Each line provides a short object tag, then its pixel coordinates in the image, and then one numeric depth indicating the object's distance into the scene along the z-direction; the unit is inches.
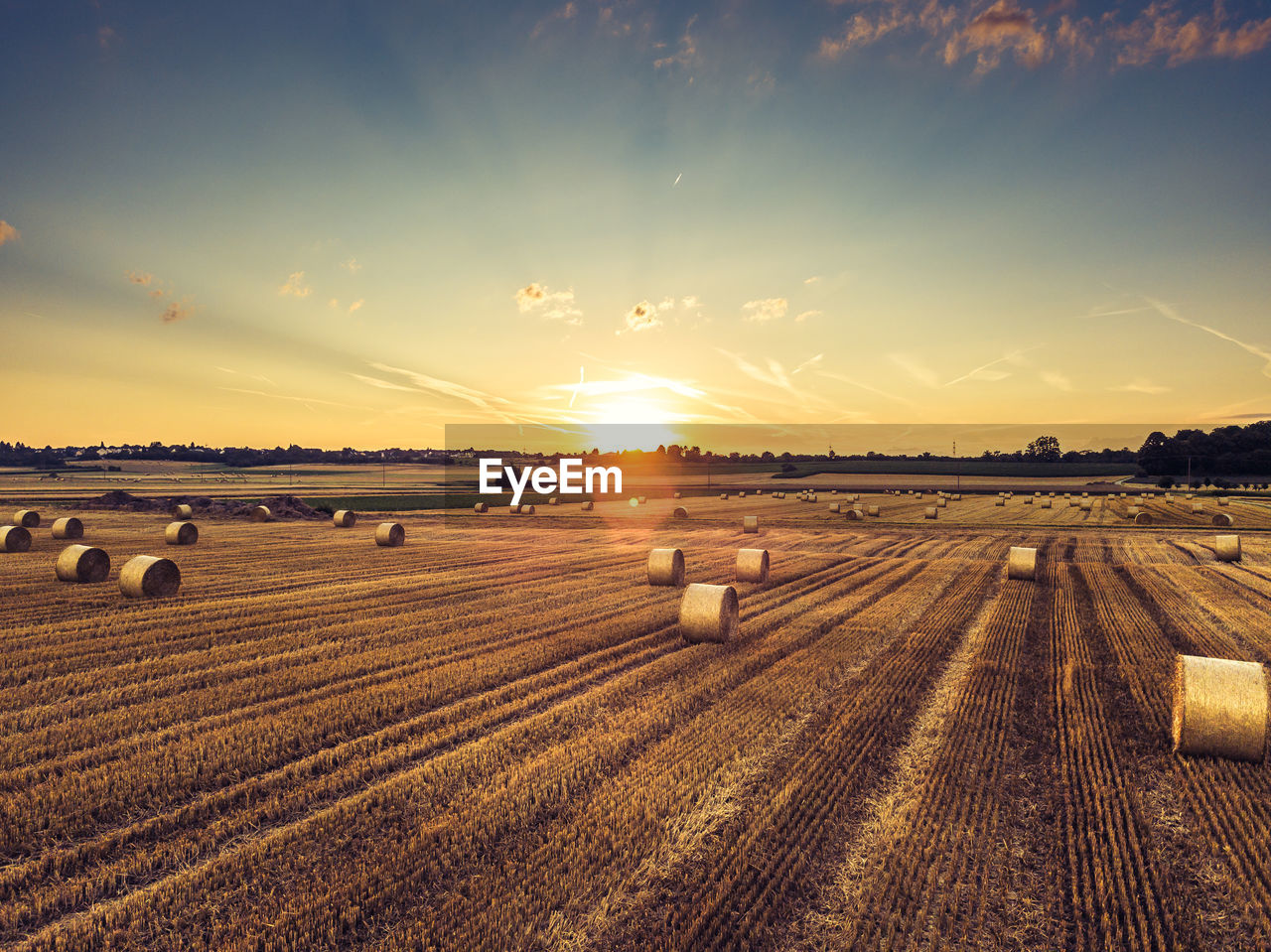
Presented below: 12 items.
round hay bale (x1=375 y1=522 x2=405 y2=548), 1095.0
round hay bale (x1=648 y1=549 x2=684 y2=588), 698.2
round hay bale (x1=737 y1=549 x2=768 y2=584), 735.7
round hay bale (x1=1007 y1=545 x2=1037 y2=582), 759.1
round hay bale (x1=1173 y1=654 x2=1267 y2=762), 280.1
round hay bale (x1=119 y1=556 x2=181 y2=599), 597.6
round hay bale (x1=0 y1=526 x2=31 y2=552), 893.2
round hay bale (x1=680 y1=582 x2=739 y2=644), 464.4
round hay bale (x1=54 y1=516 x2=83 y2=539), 1081.4
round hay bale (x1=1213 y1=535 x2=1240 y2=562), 906.1
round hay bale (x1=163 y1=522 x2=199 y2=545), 1029.2
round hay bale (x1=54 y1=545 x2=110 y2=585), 655.8
